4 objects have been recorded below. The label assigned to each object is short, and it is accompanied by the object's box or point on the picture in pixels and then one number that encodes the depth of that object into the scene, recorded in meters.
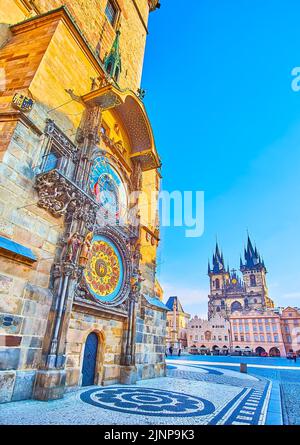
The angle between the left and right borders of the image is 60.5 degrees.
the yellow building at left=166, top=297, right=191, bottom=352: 67.99
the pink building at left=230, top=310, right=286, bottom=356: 63.69
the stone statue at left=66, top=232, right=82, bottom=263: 6.75
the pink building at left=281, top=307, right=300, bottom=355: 62.85
